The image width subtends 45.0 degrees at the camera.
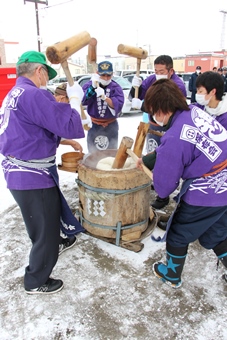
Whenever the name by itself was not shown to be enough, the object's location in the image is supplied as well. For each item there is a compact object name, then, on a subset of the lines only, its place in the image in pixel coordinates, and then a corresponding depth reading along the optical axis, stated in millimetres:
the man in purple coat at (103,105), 3798
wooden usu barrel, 2695
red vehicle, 7426
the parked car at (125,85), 10773
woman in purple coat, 1804
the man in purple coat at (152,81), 3422
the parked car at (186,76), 16106
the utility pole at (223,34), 42822
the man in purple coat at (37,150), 1833
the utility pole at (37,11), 17995
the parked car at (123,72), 15358
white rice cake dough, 2990
